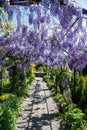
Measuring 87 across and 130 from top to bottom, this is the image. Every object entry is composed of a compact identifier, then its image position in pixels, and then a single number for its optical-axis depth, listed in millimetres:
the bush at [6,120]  2658
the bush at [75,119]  2395
